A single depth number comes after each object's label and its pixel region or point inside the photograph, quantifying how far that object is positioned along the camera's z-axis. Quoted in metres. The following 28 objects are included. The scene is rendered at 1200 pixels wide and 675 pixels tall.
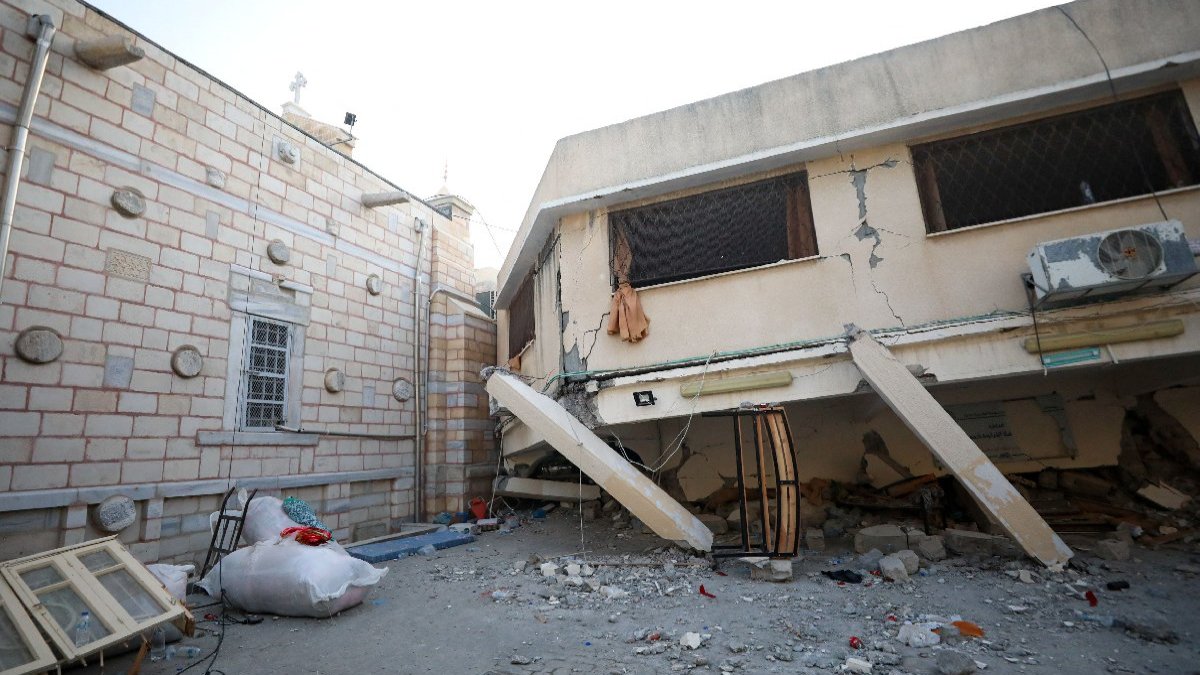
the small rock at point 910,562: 4.96
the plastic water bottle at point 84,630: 3.24
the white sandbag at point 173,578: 4.22
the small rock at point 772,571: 5.02
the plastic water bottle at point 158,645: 3.83
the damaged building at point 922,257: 5.20
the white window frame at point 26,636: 2.90
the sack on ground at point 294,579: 4.53
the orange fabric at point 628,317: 6.62
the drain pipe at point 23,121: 5.08
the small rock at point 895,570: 4.77
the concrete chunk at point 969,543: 5.23
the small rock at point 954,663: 3.01
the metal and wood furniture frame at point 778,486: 5.14
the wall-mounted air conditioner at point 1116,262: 4.64
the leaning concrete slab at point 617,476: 5.84
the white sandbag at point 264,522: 5.44
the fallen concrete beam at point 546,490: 9.25
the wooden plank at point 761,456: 5.15
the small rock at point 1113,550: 4.95
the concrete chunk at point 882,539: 5.70
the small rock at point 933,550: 5.32
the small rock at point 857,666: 3.15
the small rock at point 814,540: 6.29
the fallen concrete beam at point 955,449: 4.75
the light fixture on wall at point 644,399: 6.21
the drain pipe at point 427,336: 9.81
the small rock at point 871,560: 5.22
